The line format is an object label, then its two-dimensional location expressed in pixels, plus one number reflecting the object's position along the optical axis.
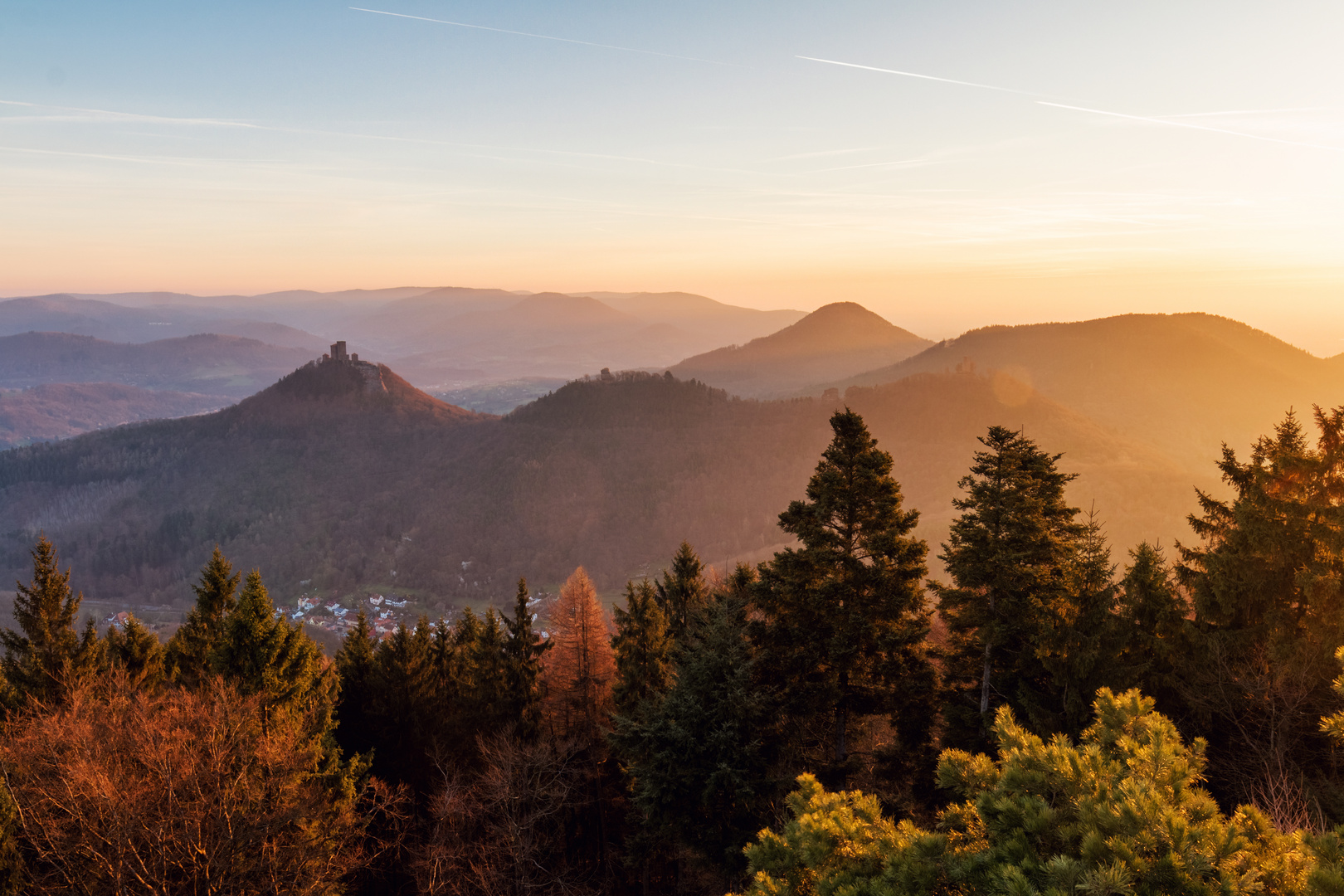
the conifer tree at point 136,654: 25.89
